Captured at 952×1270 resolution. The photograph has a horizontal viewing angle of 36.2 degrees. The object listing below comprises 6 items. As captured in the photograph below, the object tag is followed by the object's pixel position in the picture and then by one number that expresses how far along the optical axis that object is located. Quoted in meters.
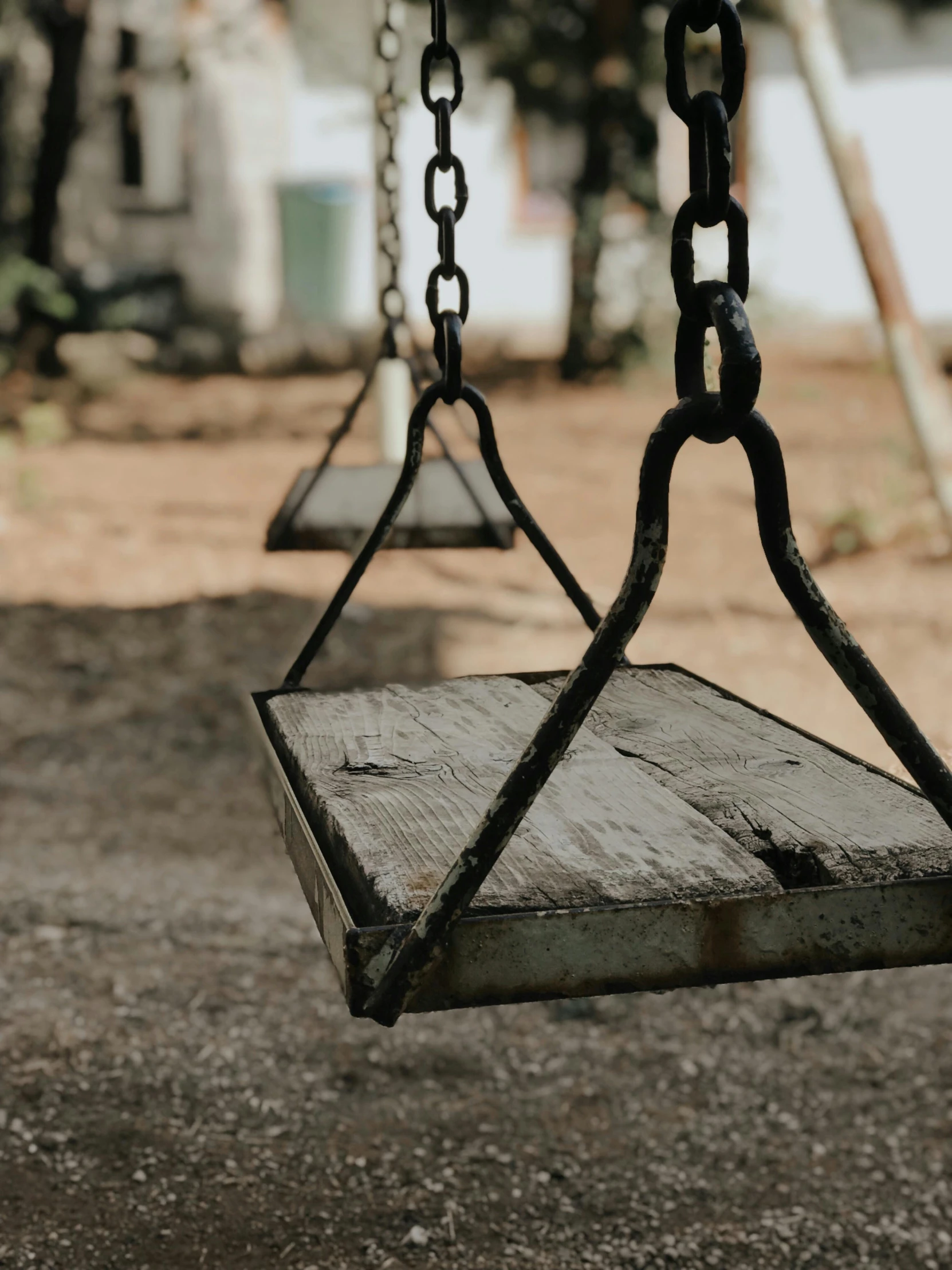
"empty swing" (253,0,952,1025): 0.92
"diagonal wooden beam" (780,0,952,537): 4.17
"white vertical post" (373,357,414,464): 4.75
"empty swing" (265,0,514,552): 2.33
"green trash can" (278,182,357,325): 12.20
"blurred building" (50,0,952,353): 11.92
